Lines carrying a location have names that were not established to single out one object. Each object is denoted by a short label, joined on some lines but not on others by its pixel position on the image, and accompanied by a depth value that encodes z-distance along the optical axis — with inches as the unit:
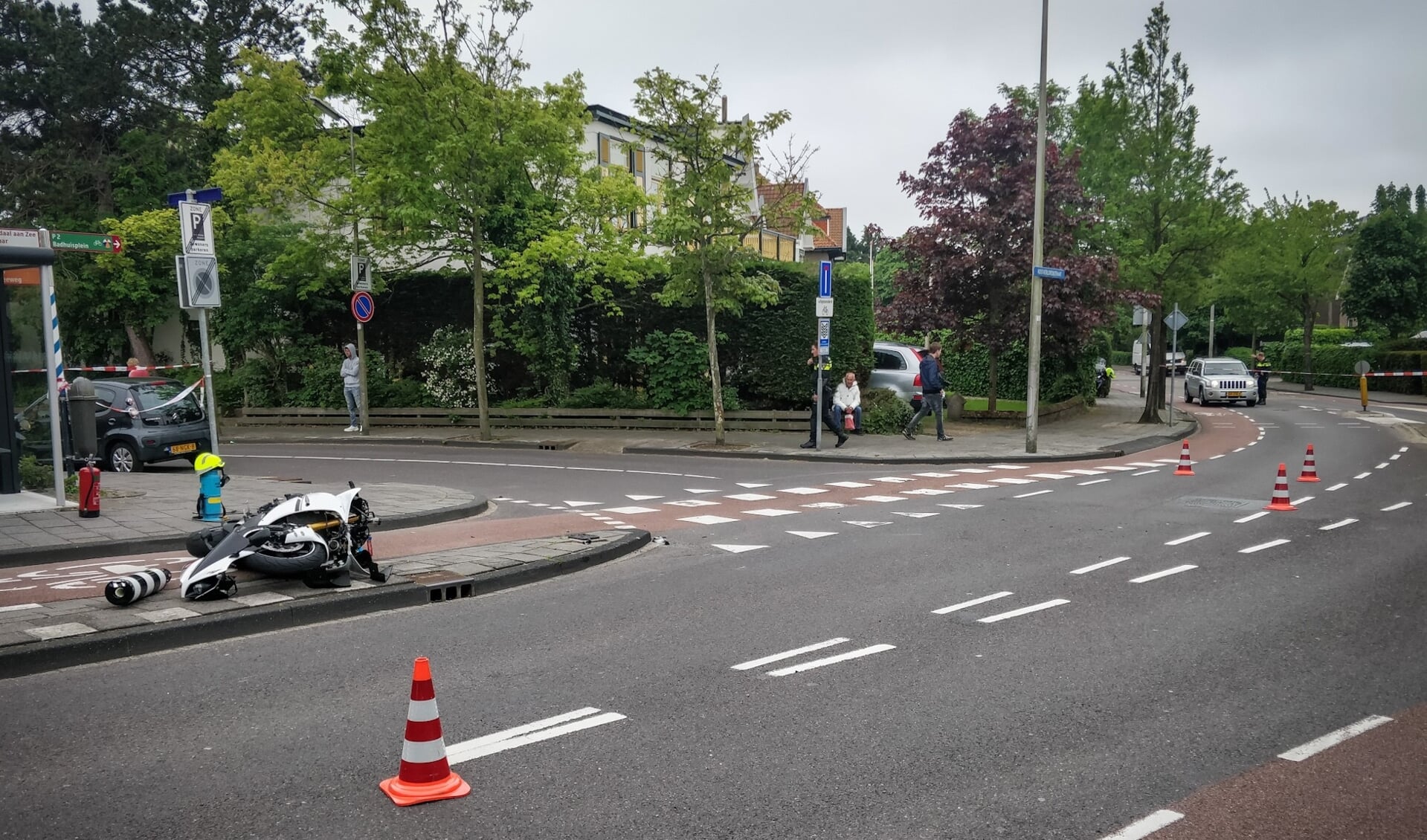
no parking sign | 920.9
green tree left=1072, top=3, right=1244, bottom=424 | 1065.5
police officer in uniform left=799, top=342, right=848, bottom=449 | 779.4
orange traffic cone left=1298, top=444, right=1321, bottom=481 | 580.4
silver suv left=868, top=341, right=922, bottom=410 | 986.7
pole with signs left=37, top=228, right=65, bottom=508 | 438.9
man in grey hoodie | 974.4
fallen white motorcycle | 276.1
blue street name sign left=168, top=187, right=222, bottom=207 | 408.5
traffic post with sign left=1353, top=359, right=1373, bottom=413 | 1257.1
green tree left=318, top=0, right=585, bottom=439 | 786.2
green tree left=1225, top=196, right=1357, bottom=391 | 1763.0
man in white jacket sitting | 812.0
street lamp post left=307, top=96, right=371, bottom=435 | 917.8
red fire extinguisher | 426.3
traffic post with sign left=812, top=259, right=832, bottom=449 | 759.7
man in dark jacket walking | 822.5
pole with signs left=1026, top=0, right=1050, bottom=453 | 743.7
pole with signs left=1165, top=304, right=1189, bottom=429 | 992.2
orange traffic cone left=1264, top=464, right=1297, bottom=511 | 474.3
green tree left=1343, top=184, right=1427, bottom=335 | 2150.6
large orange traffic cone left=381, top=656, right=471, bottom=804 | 156.3
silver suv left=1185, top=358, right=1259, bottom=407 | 1450.5
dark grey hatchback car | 675.4
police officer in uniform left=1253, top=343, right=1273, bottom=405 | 1502.2
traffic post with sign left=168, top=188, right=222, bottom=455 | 408.5
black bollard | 266.7
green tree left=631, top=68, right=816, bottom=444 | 742.5
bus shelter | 430.6
